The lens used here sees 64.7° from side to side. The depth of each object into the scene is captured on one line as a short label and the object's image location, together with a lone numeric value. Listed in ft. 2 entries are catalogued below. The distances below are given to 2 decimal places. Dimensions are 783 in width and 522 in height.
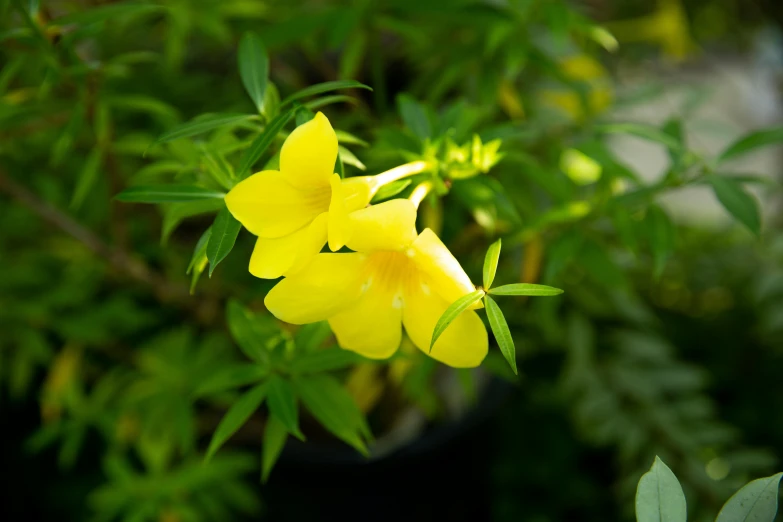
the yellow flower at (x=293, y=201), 1.15
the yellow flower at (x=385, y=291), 1.16
